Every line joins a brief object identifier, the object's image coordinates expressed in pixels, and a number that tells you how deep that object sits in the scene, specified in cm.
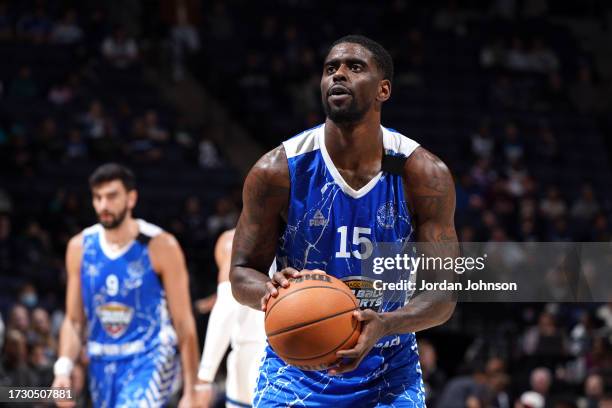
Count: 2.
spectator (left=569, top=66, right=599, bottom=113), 1927
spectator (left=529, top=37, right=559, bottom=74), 1920
